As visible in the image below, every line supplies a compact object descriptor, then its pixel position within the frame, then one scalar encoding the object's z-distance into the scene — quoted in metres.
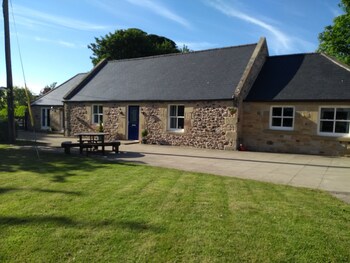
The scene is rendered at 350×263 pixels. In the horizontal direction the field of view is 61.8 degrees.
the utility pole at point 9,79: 15.45
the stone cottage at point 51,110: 25.62
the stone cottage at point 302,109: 14.16
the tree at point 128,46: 38.69
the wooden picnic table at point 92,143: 12.47
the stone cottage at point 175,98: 16.25
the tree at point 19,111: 28.92
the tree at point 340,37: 27.56
